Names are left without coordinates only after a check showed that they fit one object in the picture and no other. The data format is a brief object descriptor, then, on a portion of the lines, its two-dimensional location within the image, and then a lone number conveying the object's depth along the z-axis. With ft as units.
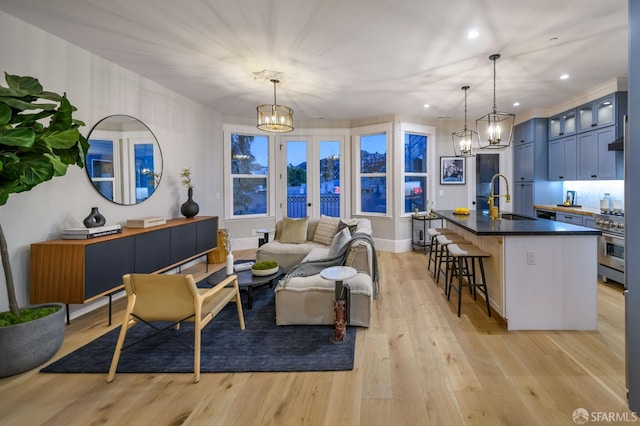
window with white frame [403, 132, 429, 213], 21.61
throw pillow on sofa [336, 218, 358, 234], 14.77
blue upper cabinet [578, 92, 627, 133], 14.23
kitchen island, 9.07
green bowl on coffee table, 11.34
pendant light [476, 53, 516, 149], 11.26
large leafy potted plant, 6.66
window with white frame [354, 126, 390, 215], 21.49
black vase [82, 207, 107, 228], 10.46
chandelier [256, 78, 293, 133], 13.12
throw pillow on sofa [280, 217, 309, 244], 16.07
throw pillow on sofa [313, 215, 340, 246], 15.75
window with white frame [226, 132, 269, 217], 21.35
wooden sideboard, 9.04
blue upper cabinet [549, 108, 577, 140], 17.12
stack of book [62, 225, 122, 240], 9.73
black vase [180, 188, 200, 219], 15.74
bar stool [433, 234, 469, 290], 12.32
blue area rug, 7.48
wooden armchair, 7.07
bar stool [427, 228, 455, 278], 14.75
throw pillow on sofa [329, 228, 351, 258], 11.55
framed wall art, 22.52
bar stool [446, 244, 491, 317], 10.32
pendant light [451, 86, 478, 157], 14.78
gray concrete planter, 7.06
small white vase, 11.12
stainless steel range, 12.53
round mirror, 11.75
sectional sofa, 9.60
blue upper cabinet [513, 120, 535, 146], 19.65
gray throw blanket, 10.56
